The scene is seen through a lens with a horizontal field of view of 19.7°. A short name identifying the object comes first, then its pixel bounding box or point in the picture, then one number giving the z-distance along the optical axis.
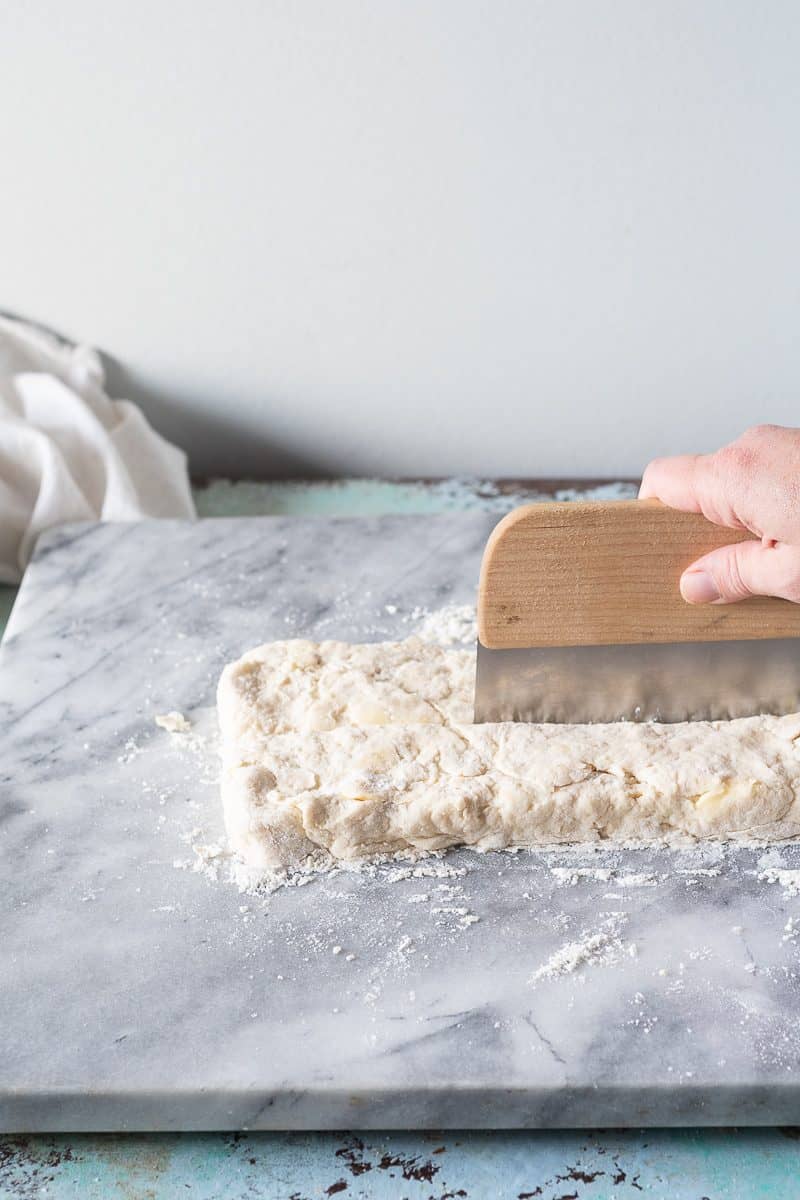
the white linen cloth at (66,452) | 0.95
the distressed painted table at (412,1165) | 0.68
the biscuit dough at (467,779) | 0.75
